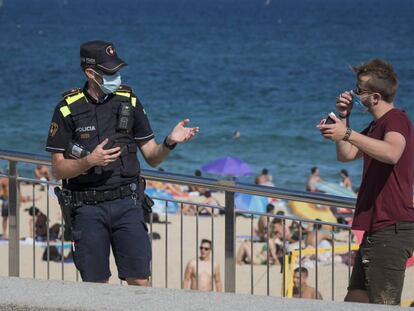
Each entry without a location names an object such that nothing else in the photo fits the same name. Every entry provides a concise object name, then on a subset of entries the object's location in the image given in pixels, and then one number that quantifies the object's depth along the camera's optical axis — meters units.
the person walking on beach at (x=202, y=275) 19.43
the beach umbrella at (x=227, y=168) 48.28
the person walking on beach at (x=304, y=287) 19.87
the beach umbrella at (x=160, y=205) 36.87
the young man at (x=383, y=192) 10.90
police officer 11.52
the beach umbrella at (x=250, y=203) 39.34
